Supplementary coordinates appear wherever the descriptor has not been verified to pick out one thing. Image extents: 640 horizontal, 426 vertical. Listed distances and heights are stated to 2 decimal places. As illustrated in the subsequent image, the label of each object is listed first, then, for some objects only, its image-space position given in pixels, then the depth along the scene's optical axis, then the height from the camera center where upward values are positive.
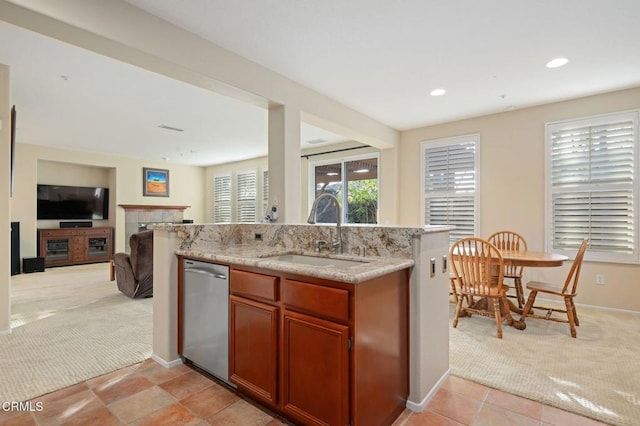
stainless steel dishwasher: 2.26 -0.76
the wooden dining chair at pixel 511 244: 3.99 -0.44
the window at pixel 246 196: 8.79 +0.41
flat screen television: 7.47 +0.21
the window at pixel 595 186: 3.97 +0.33
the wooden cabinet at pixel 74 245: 7.15 -0.78
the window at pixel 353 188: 6.47 +0.49
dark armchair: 4.40 -0.76
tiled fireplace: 8.35 -0.11
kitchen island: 2.00 -0.31
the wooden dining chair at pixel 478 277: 3.22 -0.66
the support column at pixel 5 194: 3.18 +0.16
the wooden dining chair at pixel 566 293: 3.26 -0.81
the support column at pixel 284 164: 3.49 +0.51
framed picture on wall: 8.74 +0.79
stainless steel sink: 2.25 -0.36
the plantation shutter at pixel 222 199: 9.48 +0.37
